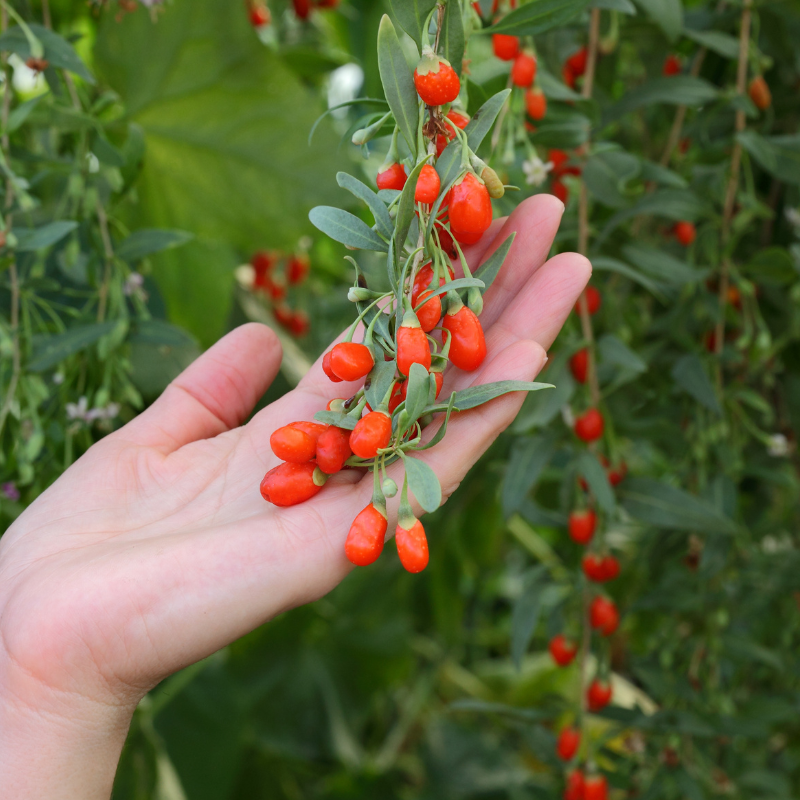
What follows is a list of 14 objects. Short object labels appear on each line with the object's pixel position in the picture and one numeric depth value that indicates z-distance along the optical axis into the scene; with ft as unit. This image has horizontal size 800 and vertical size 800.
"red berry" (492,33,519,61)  1.93
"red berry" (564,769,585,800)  2.15
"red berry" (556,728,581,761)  2.18
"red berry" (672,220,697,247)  2.31
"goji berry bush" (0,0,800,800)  1.83
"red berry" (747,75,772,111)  2.19
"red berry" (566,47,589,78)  2.15
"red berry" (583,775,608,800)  2.13
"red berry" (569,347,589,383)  2.11
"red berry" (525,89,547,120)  1.96
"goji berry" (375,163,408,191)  1.84
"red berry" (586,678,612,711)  2.21
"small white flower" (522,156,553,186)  1.98
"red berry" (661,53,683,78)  2.32
